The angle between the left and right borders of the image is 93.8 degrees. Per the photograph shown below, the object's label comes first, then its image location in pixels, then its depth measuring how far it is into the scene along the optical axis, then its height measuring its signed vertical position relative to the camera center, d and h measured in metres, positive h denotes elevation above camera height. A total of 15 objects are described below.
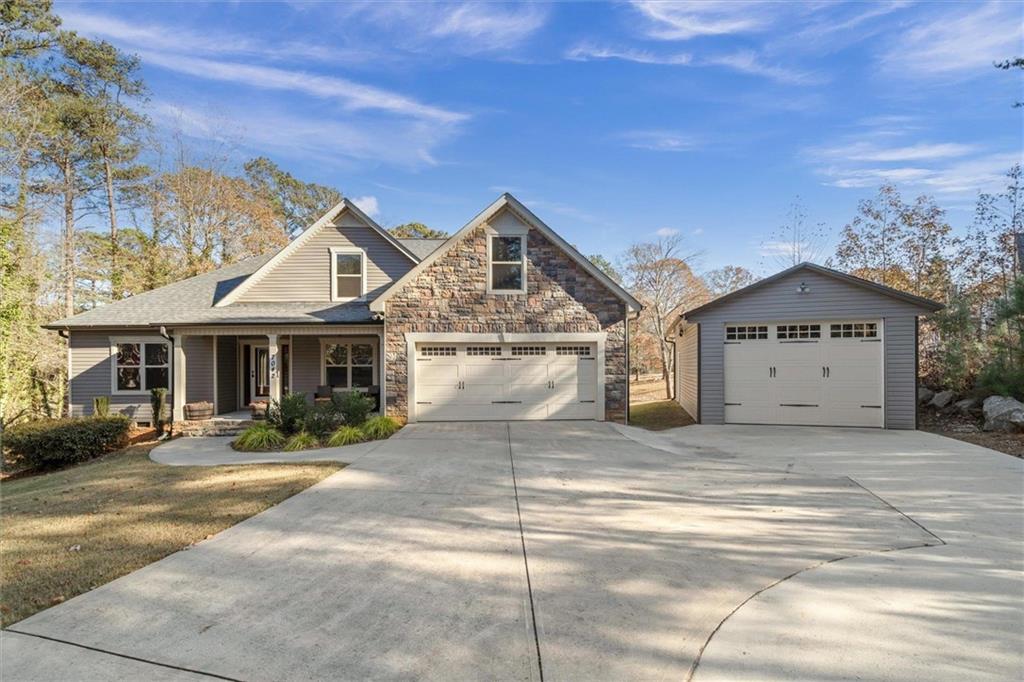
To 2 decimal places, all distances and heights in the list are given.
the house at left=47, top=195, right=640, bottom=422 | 12.89 +0.34
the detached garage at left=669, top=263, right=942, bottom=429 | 11.58 -0.39
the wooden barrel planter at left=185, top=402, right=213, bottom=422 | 13.25 -1.90
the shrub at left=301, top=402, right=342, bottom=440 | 10.88 -1.83
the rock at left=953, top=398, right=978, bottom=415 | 12.34 -1.81
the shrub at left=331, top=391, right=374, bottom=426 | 11.34 -1.55
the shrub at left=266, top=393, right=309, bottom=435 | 11.00 -1.69
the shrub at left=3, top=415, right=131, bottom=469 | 10.16 -2.10
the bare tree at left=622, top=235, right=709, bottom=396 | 25.19 +3.07
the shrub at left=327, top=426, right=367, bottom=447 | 10.30 -2.08
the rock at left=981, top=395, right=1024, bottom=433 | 10.70 -1.80
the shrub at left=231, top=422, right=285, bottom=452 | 10.28 -2.12
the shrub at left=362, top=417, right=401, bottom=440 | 10.84 -2.02
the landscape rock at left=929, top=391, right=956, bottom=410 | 12.91 -1.72
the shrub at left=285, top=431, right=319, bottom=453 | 10.10 -2.15
